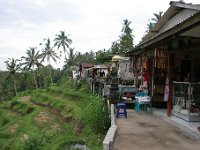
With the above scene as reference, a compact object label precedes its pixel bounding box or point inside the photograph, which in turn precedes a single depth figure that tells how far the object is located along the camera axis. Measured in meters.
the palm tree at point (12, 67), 33.42
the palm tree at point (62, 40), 35.22
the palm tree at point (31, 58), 33.07
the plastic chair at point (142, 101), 8.46
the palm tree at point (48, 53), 34.34
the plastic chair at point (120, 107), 7.47
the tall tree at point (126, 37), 25.87
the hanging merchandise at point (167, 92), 7.21
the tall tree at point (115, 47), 26.98
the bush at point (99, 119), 7.00
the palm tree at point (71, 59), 35.72
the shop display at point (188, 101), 6.09
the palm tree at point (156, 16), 27.42
